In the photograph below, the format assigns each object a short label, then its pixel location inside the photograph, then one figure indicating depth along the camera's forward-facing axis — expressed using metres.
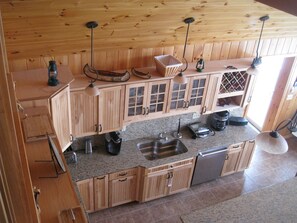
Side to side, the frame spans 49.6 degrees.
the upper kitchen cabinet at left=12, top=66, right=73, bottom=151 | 3.12
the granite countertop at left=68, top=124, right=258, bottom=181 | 4.32
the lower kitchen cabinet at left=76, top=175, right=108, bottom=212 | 4.30
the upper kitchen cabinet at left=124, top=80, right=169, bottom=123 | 4.12
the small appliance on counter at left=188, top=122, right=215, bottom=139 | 5.12
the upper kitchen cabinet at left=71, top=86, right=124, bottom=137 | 3.88
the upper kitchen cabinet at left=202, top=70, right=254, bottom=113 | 4.65
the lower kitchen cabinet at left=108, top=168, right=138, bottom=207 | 4.48
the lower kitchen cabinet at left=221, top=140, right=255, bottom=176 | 5.23
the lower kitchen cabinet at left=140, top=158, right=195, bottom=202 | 4.66
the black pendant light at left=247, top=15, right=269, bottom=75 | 3.97
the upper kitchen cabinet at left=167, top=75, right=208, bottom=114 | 4.42
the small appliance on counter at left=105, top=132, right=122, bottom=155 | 4.56
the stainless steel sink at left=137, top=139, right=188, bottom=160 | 5.03
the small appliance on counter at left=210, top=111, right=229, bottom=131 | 5.20
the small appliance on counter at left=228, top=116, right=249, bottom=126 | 5.46
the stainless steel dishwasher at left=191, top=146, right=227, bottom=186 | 4.95
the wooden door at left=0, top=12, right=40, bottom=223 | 0.84
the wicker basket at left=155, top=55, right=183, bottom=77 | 4.09
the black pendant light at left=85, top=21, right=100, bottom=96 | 3.47
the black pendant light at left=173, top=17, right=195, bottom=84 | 3.86
